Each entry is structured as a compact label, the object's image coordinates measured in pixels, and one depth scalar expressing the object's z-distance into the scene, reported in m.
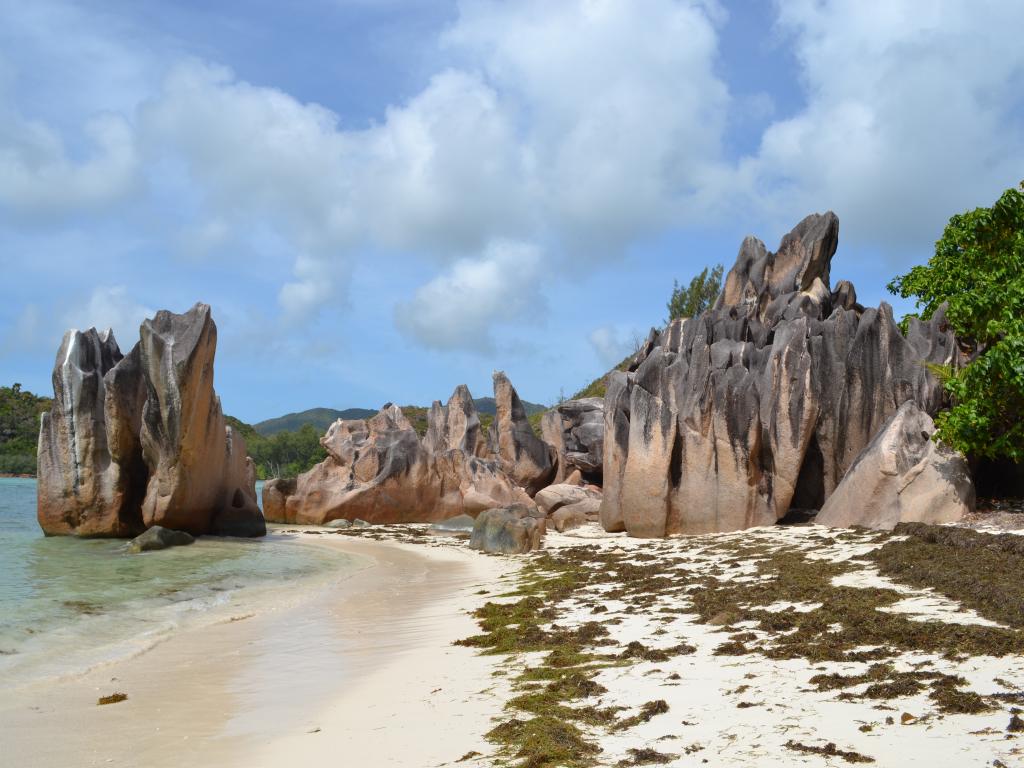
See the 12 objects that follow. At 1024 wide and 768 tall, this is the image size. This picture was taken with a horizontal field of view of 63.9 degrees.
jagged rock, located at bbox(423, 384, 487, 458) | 36.22
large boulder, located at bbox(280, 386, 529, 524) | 30.09
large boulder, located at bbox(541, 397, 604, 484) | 30.98
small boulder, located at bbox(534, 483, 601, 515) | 24.51
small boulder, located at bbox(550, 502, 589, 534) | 21.99
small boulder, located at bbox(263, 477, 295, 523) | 31.27
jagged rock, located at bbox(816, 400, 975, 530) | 13.38
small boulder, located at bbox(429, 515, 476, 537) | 25.36
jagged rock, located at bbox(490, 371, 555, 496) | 33.19
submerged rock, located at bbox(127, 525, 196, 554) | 18.32
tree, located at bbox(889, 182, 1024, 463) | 12.59
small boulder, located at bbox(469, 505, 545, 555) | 17.88
